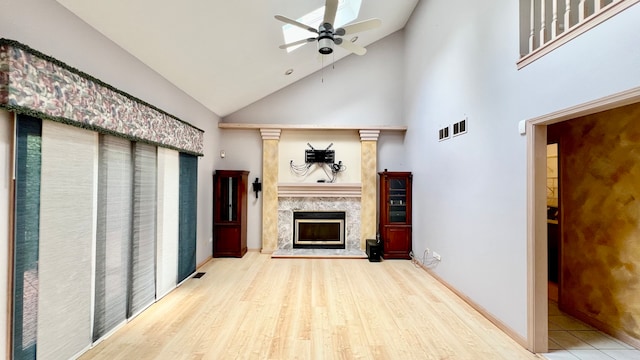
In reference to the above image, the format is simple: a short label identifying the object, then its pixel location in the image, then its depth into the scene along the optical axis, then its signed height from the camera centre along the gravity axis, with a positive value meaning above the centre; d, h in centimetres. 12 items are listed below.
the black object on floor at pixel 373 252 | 511 -126
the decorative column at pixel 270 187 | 566 -9
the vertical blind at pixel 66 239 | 189 -42
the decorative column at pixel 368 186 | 572 -6
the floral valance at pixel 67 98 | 163 +62
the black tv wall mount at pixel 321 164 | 575 +40
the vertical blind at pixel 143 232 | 288 -54
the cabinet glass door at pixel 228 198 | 528 -30
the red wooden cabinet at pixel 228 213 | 523 -57
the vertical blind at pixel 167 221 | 336 -49
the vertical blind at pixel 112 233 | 240 -47
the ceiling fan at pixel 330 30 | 291 +167
